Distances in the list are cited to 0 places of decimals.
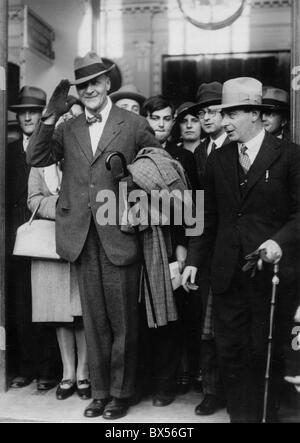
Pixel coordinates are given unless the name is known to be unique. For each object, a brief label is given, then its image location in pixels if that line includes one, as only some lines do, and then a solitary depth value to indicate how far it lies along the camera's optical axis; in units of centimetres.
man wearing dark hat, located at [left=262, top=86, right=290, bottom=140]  435
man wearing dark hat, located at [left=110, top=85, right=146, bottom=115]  482
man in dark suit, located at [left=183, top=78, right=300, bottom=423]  327
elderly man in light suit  371
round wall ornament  613
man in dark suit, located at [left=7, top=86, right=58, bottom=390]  434
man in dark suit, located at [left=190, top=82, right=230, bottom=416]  380
